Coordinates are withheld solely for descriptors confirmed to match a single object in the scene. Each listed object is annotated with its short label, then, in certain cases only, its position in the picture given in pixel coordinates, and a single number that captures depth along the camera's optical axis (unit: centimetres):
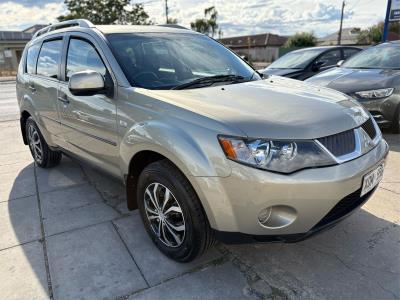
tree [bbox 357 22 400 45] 3869
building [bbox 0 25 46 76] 5016
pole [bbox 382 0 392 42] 1121
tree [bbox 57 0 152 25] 3688
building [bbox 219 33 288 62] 5094
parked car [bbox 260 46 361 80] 845
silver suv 212
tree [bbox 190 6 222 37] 5747
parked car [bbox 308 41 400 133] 529
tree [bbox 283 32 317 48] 3960
